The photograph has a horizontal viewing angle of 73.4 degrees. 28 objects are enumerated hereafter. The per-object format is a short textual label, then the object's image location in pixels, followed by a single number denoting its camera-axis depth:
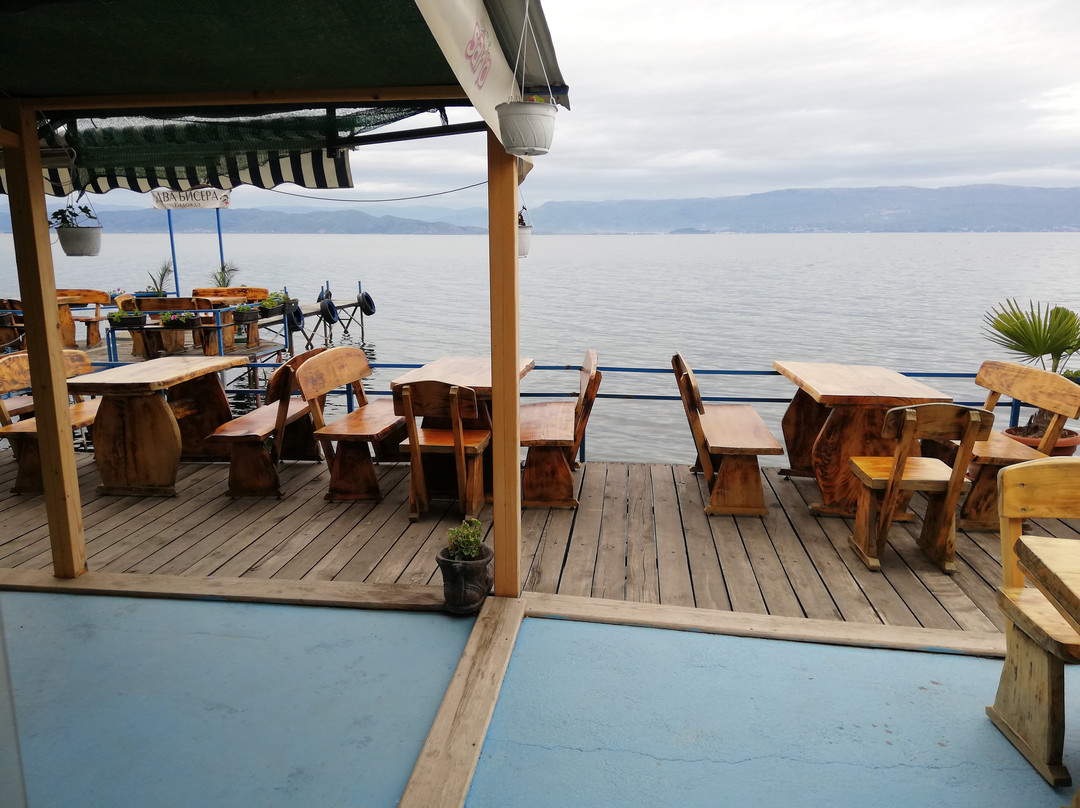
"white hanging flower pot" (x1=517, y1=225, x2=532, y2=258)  5.12
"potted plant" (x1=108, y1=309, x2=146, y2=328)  9.54
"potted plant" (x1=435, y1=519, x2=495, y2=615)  3.05
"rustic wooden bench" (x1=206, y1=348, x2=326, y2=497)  4.55
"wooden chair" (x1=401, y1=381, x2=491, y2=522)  4.01
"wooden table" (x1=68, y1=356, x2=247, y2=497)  4.57
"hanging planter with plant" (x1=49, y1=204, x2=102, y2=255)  5.03
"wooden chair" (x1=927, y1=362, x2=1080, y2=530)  4.00
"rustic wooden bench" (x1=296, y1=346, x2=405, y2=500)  4.41
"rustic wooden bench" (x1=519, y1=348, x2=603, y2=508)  4.32
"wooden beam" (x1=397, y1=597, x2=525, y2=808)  2.06
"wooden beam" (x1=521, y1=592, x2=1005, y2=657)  2.87
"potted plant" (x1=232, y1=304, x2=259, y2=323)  9.91
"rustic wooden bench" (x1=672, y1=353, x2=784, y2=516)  4.16
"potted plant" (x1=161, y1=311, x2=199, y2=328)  9.90
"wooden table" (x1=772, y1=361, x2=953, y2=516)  4.11
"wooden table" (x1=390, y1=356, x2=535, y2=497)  4.32
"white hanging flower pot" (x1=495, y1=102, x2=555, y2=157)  2.26
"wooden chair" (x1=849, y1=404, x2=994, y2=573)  3.43
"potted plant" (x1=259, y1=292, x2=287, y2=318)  10.86
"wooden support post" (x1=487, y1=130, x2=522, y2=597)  2.86
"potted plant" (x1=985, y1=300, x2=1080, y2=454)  4.79
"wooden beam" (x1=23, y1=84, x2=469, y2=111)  2.92
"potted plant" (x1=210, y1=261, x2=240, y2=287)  16.45
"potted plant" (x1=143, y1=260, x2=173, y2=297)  14.05
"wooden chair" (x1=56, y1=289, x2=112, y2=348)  13.68
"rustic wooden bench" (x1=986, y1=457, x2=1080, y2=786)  2.12
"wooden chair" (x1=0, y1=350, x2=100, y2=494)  4.64
